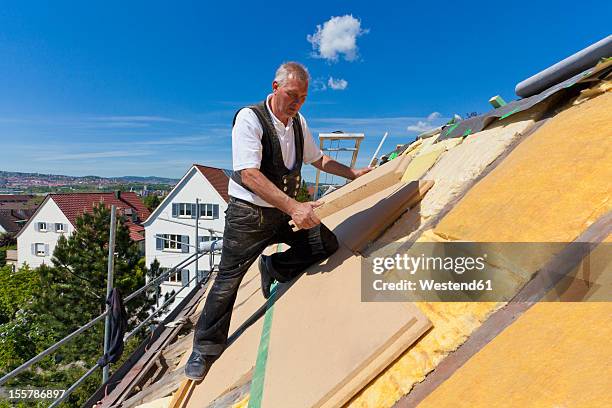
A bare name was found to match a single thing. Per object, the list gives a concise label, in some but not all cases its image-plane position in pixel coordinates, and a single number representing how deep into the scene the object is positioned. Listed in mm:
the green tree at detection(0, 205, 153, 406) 20344
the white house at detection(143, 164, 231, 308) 24984
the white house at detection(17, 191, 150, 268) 32125
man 1899
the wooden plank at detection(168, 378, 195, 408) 1971
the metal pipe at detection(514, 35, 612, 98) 2410
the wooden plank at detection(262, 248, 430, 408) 1286
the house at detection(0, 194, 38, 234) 70188
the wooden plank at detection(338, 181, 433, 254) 2428
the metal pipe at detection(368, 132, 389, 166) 8550
